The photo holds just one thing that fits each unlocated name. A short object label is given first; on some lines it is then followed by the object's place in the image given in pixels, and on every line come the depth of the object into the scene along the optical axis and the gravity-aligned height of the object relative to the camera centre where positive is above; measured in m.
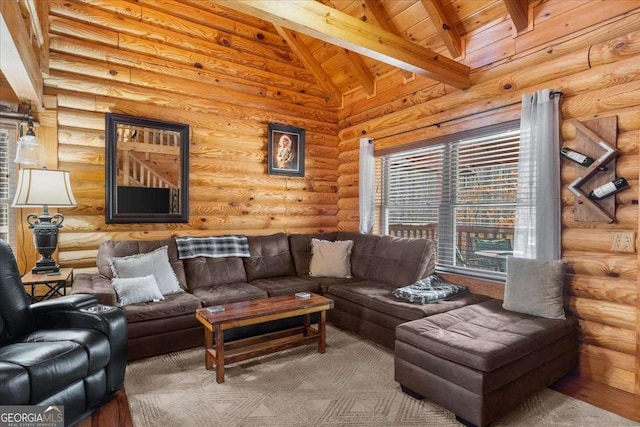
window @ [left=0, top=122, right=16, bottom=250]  3.26 +0.25
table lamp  2.82 +0.09
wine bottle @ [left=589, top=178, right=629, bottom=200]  2.48 +0.21
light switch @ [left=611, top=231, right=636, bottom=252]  2.48 -0.16
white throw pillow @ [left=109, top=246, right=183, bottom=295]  3.17 -0.51
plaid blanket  3.75 -0.36
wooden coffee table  2.55 -0.88
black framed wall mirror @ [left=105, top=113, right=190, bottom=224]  3.63 +0.28
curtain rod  2.82 +0.99
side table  2.78 -0.56
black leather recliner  1.75 -0.76
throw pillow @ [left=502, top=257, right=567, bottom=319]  2.60 -0.53
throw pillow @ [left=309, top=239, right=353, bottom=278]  4.20 -0.53
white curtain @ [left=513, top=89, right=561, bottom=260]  2.80 +0.30
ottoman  2.00 -0.87
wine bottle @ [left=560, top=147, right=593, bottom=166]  2.64 +0.46
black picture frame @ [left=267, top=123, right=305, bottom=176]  4.64 +0.85
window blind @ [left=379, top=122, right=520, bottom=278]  3.27 +0.21
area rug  2.10 -1.20
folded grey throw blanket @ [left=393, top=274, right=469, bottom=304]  3.05 -0.67
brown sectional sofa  2.07 -0.76
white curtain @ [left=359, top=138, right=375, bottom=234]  4.61 +0.35
